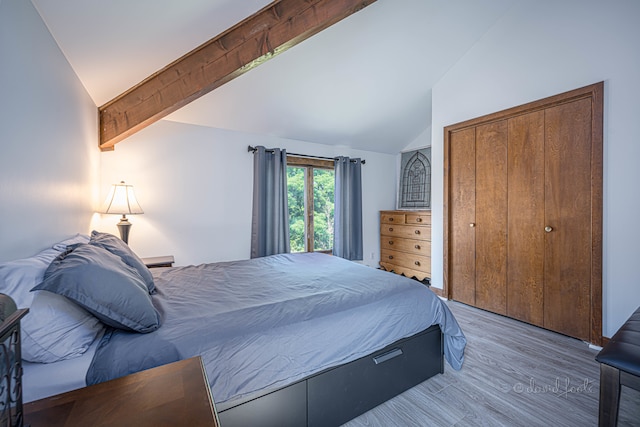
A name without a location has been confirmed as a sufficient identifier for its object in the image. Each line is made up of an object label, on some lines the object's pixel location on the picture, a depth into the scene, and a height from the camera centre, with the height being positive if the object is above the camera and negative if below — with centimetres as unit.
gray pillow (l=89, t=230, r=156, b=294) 166 -27
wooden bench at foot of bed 105 -67
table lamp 257 +6
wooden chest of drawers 395 -56
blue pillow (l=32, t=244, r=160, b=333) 103 -31
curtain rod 363 +79
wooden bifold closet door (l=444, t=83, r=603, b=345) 227 -7
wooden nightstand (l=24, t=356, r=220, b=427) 65 -50
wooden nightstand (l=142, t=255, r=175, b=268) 262 -51
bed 106 -58
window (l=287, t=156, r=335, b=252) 417 +8
